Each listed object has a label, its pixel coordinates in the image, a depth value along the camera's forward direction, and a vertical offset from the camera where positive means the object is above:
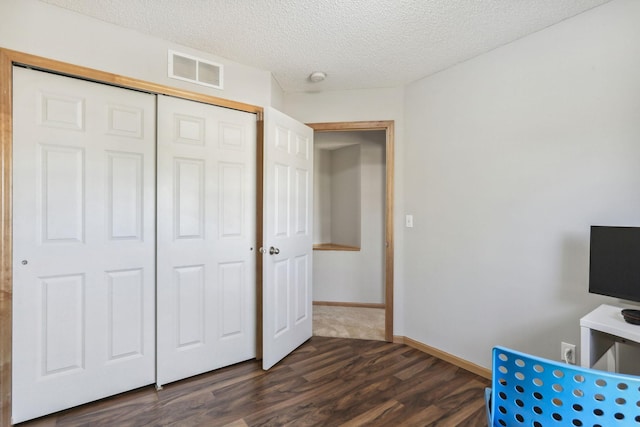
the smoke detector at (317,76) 2.60 +1.19
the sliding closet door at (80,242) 1.71 -0.19
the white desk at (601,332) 1.32 -0.52
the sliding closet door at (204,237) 2.13 -0.20
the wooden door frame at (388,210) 2.92 +0.02
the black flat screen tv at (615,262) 1.45 -0.24
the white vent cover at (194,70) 2.16 +1.05
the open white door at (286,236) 2.37 -0.21
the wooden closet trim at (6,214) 1.62 -0.02
